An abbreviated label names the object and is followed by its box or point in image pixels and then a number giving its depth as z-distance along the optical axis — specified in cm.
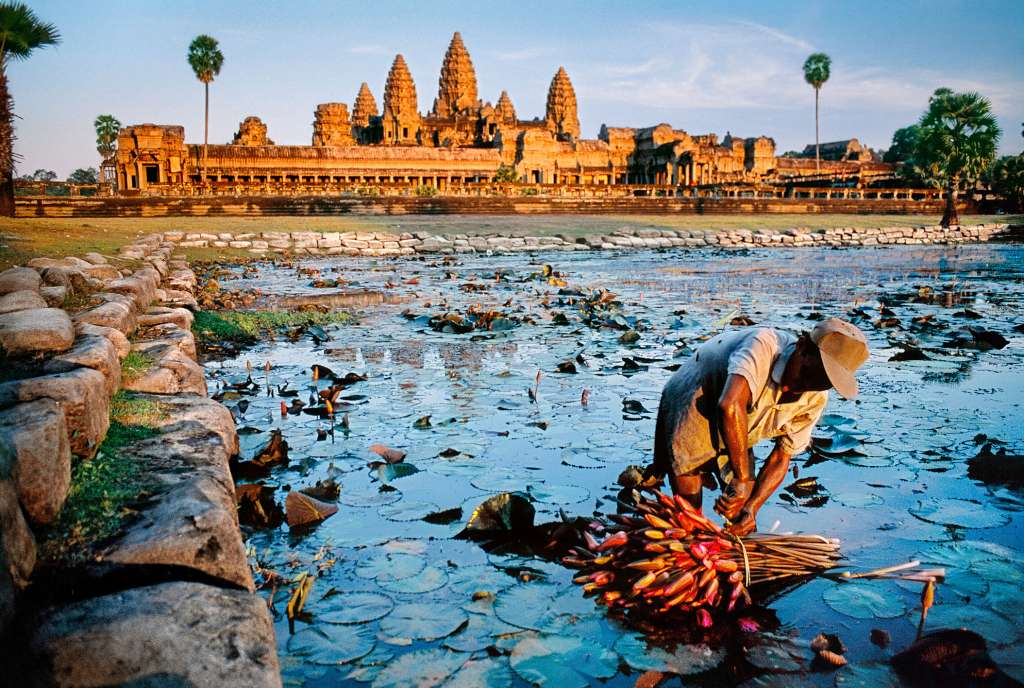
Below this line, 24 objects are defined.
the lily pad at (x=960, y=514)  295
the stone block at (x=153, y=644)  143
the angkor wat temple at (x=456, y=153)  4916
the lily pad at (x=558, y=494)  315
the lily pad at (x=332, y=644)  208
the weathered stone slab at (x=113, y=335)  354
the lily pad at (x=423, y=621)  221
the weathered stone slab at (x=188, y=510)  183
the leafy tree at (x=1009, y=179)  3650
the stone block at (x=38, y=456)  173
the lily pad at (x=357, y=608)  226
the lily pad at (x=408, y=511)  300
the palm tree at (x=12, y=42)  1692
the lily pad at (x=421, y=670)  198
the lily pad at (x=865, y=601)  235
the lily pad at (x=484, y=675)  199
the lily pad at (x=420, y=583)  245
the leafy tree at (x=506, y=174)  5594
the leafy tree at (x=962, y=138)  4184
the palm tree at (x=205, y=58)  5019
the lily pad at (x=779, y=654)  210
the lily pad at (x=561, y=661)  203
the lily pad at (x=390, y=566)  254
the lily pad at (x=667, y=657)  207
